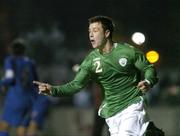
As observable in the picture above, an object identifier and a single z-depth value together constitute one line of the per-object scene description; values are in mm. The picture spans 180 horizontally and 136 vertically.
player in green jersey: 19187
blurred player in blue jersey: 27734
